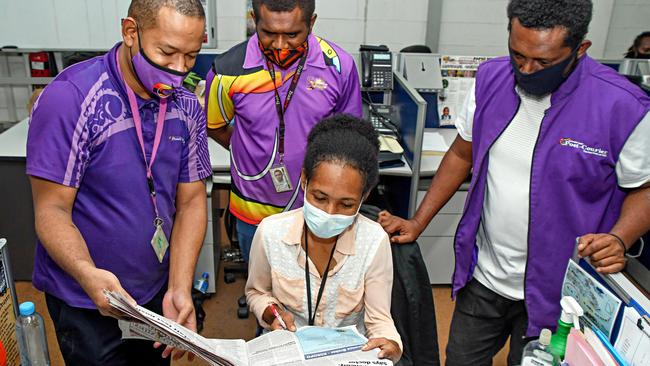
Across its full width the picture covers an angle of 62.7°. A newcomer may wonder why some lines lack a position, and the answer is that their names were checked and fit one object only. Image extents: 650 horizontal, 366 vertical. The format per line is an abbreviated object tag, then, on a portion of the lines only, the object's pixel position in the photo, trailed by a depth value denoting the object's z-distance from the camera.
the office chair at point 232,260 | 2.90
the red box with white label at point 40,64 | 4.03
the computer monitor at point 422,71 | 3.11
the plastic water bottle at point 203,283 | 2.75
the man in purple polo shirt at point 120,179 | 1.16
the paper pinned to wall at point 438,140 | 2.92
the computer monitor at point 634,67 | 3.29
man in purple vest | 1.27
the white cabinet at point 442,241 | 2.81
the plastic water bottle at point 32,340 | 1.16
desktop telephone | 2.98
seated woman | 1.33
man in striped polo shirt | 1.81
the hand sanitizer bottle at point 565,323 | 1.11
